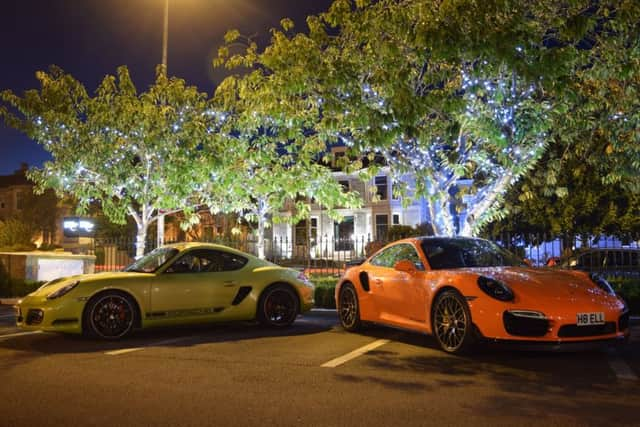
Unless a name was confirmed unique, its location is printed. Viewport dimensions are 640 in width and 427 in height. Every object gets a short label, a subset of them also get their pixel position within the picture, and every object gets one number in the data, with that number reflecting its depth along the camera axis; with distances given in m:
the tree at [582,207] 28.27
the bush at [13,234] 29.42
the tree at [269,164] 15.50
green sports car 8.56
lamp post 17.66
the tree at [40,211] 55.50
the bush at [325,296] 13.75
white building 42.91
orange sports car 6.59
